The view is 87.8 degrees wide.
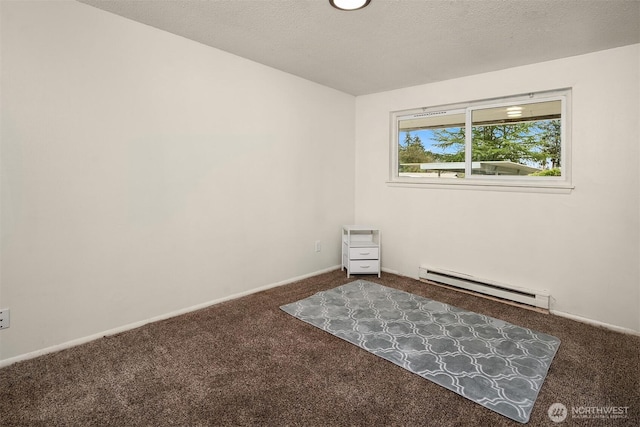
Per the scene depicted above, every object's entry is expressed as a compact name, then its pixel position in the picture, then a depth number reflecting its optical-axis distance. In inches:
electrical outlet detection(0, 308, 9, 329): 81.0
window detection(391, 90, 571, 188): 122.9
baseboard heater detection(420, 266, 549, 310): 121.9
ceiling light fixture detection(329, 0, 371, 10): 81.3
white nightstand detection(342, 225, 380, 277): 156.2
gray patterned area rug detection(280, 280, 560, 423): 74.9
